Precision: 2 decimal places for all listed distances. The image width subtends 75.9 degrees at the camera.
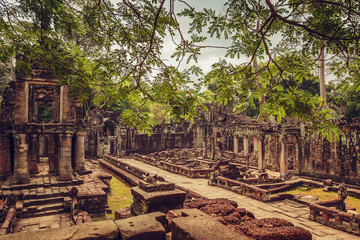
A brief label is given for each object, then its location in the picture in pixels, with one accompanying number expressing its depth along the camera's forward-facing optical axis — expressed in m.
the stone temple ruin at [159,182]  4.18
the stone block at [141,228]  3.65
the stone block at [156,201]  5.16
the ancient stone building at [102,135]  27.31
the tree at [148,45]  3.96
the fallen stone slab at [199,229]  3.30
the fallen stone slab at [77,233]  3.40
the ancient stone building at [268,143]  13.87
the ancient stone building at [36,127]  11.62
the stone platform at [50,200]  9.09
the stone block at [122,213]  5.88
